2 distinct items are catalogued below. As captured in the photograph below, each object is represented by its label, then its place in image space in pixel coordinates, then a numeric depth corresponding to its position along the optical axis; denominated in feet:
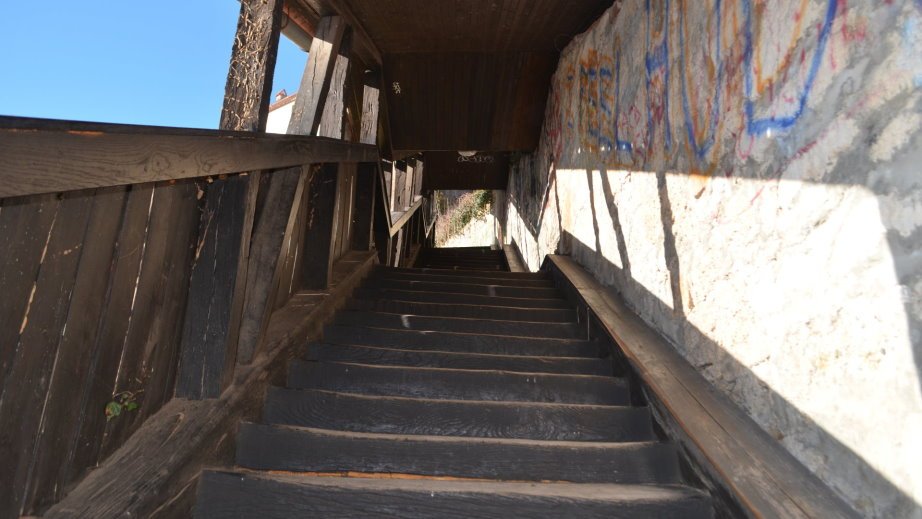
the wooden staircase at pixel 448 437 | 4.99
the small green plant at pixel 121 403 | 4.49
